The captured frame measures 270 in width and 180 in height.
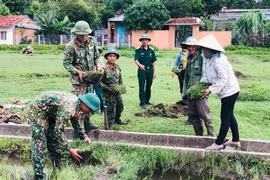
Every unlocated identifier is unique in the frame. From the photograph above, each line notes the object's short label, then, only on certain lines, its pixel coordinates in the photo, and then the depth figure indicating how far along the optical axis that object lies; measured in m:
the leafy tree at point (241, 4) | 37.22
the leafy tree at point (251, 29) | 26.95
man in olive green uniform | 8.07
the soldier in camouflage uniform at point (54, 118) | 4.00
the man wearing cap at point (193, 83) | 5.74
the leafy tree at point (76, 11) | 32.88
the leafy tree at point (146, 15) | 28.75
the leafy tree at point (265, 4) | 37.94
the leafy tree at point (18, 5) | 39.84
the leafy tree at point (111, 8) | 34.84
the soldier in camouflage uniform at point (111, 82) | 6.32
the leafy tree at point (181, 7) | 32.06
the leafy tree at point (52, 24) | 29.78
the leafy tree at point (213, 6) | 36.75
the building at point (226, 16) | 31.61
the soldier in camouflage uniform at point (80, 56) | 5.73
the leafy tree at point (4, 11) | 37.50
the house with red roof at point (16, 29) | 33.50
